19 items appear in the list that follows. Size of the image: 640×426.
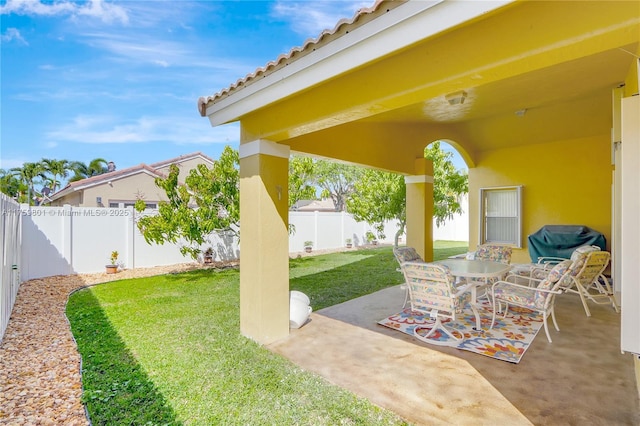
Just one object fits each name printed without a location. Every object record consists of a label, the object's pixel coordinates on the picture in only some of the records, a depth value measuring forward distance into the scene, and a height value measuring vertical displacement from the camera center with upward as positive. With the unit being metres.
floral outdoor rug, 4.73 -2.02
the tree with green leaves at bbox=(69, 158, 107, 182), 32.47 +4.46
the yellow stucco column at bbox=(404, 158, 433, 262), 8.99 +0.07
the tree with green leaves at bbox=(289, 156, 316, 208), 11.20 +1.10
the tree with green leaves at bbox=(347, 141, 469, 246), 12.23 +0.83
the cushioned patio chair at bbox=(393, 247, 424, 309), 6.92 -0.97
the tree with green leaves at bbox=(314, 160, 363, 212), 30.78 +3.27
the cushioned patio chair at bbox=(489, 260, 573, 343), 5.04 -1.38
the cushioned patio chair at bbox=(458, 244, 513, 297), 7.73 -1.03
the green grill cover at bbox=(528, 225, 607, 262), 8.69 -0.80
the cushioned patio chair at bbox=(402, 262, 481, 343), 4.88 -1.29
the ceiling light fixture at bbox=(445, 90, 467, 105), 5.61 +2.06
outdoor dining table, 5.59 -1.10
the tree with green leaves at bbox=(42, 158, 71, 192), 30.45 +4.12
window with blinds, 10.45 -0.12
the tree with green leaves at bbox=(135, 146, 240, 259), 9.50 +0.24
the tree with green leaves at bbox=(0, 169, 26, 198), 29.63 +2.58
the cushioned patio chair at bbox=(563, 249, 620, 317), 6.00 -1.28
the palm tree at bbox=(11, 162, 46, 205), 30.36 +3.65
